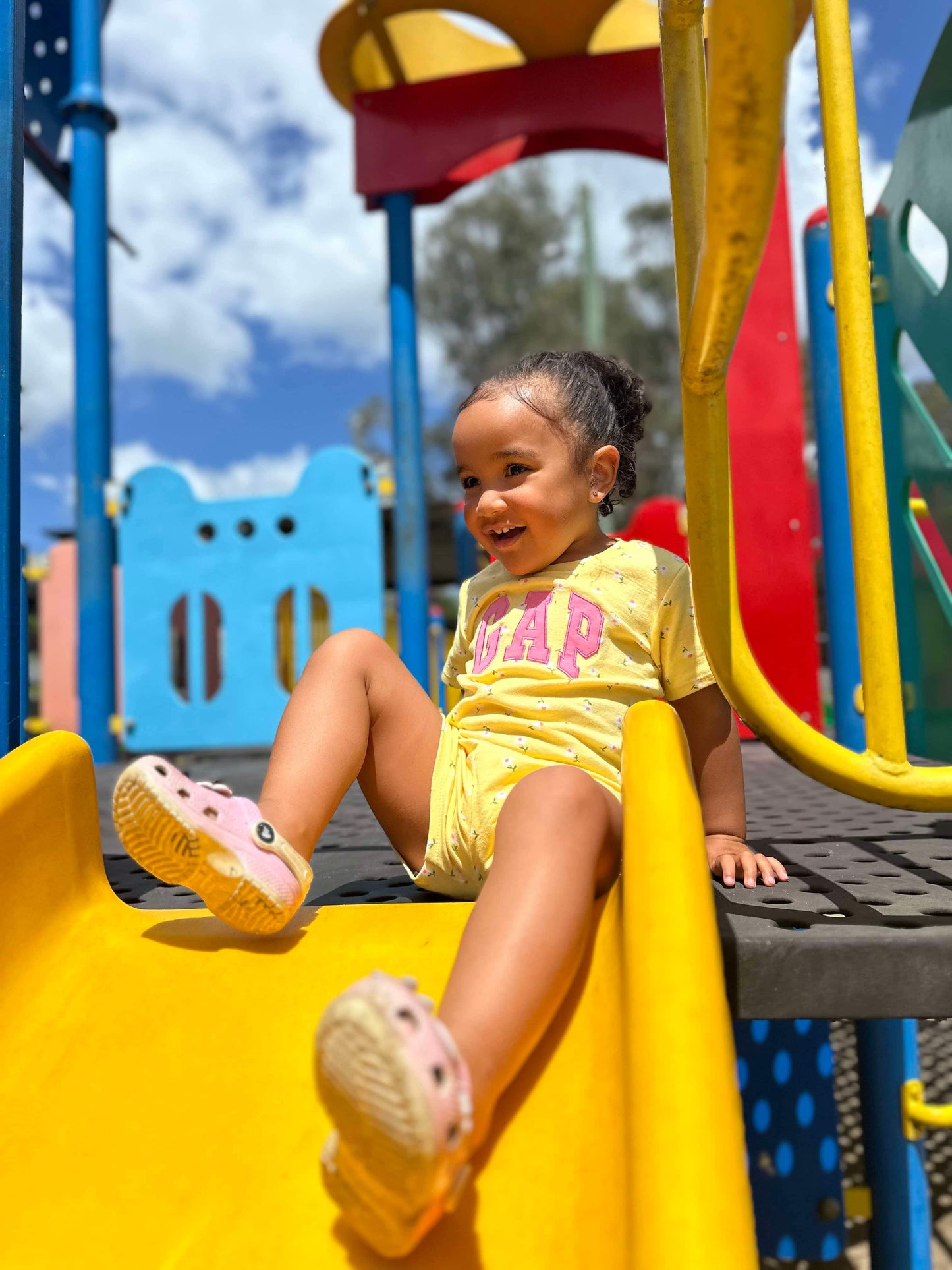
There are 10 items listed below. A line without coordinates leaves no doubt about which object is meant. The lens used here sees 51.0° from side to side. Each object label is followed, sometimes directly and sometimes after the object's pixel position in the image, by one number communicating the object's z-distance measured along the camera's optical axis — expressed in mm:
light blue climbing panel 3516
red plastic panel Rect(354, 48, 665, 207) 2910
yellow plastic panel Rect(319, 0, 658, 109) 2875
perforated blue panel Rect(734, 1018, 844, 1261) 1775
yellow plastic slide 584
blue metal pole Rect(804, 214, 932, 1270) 1718
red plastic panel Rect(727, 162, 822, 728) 2684
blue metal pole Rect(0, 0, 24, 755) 1097
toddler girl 556
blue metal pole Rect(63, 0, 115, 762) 2965
